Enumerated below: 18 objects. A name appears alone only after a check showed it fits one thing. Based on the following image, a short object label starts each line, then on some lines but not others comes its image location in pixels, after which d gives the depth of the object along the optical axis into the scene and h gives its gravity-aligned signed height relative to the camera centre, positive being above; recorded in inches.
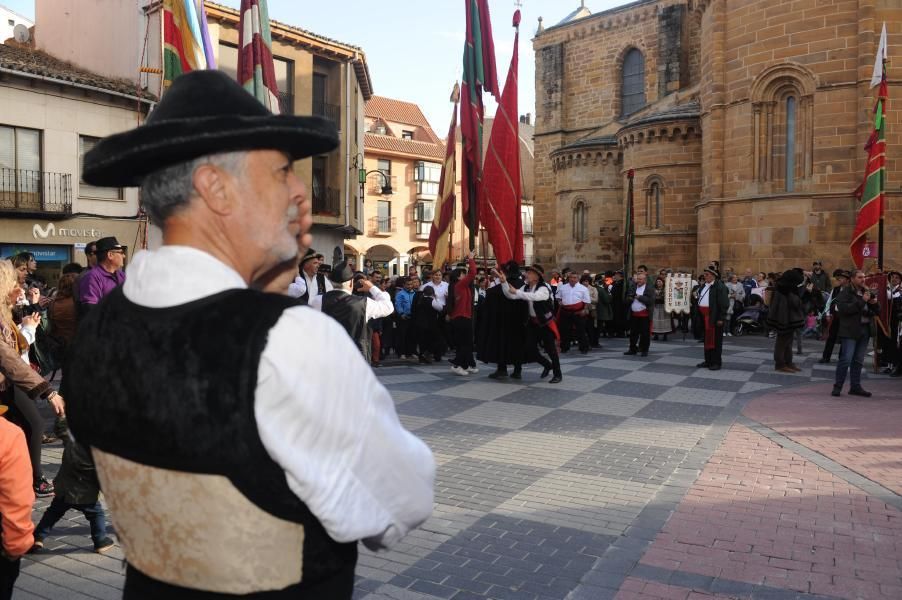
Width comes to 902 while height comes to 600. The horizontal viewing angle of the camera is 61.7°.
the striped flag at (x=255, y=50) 205.3 +63.1
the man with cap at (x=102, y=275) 255.0 +1.5
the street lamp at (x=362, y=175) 1257.4 +177.5
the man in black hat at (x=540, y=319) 460.1 -22.8
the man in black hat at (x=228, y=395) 52.6 -8.3
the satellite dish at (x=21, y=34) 1058.1 +343.2
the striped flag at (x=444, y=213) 424.5 +38.8
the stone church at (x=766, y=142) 839.1 +178.0
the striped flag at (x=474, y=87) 396.2 +104.5
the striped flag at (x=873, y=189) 524.7 +66.2
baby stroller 820.6 -39.3
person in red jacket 494.3 -23.6
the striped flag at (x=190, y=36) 230.7 +76.2
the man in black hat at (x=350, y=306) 313.9 -10.6
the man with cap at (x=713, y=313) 528.7 -21.5
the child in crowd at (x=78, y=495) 172.2 -49.5
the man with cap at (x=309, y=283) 348.9 -1.2
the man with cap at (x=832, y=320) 537.3 -26.3
